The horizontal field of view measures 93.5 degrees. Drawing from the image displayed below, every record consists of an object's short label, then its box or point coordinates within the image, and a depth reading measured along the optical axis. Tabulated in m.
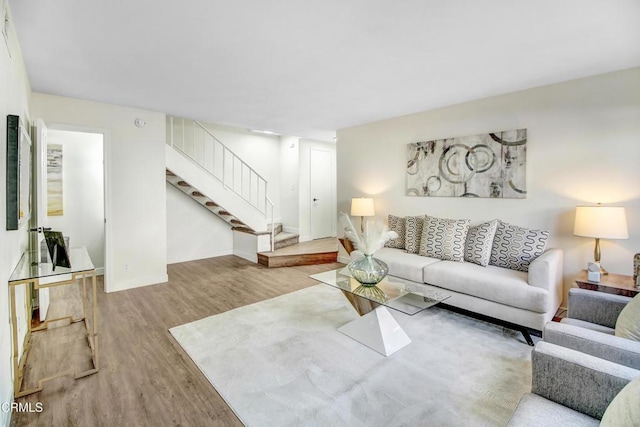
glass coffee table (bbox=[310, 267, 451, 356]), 2.46
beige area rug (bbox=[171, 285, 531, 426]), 1.83
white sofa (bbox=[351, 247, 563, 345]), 2.64
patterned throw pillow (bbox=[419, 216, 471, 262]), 3.53
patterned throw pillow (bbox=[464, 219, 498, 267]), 3.33
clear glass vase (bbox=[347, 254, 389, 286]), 2.71
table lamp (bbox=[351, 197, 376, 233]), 4.82
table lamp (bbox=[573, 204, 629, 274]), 2.60
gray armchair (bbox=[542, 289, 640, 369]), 1.42
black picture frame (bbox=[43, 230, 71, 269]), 2.33
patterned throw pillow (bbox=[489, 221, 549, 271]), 3.09
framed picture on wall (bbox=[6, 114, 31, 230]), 1.86
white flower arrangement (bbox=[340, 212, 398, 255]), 2.68
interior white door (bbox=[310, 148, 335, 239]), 7.04
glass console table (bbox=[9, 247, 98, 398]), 1.98
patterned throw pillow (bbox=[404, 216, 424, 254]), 4.00
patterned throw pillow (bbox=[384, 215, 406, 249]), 4.23
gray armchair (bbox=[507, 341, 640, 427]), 1.18
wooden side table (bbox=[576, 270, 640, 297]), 2.35
